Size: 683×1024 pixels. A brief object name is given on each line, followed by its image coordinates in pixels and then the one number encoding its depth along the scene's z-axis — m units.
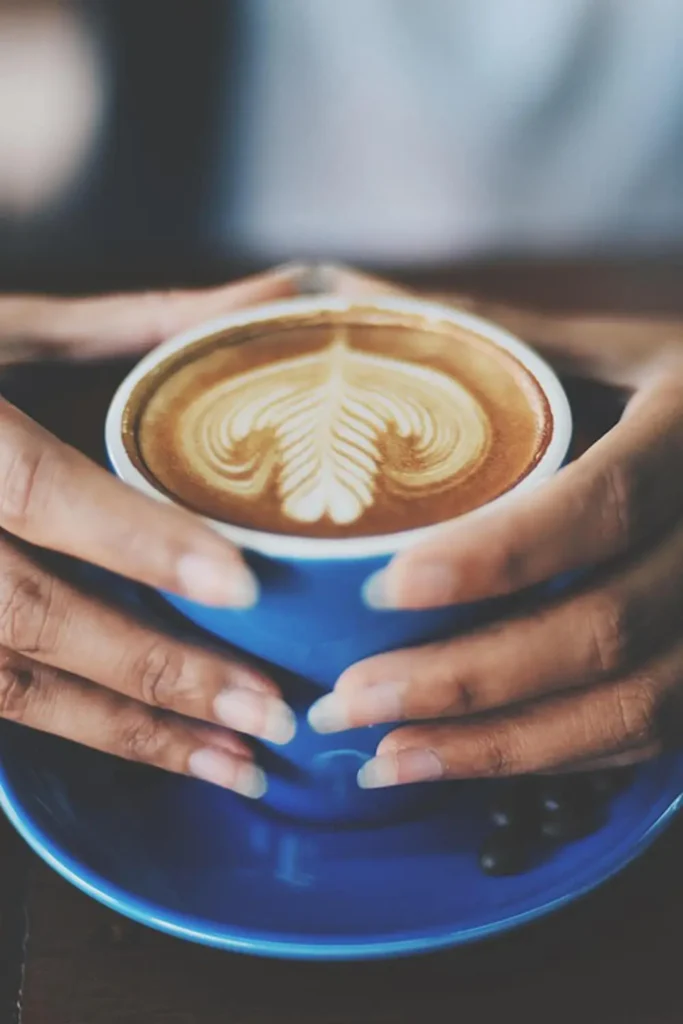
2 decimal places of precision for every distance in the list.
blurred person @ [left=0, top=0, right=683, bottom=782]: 0.43
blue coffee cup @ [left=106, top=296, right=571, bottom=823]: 0.42
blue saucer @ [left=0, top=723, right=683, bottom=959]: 0.42
